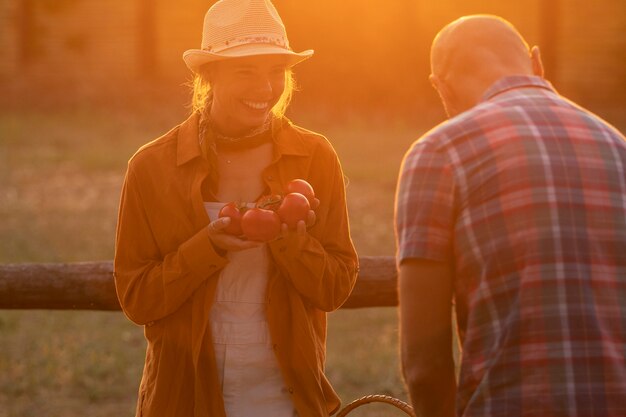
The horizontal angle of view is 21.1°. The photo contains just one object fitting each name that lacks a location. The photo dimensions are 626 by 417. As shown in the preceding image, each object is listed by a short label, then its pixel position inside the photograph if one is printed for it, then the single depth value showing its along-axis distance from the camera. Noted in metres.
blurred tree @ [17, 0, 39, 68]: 30.28
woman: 4.56
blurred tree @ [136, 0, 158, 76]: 29.75
